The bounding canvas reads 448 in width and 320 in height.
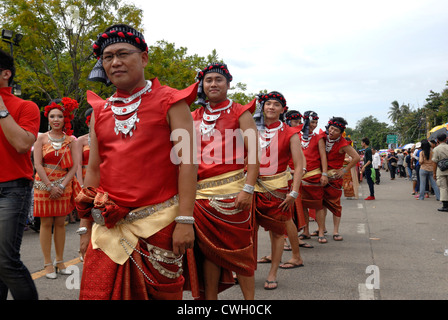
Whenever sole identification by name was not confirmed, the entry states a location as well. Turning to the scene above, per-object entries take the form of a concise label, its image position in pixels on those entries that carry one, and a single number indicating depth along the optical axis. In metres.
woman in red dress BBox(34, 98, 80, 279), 5.30
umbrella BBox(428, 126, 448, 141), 16.22
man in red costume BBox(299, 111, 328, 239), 7.38
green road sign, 55.44
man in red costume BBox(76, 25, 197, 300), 2.43
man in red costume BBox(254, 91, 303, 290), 4.80
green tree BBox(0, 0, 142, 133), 15.58
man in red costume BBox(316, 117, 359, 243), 7.52
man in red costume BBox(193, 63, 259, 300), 3.57
